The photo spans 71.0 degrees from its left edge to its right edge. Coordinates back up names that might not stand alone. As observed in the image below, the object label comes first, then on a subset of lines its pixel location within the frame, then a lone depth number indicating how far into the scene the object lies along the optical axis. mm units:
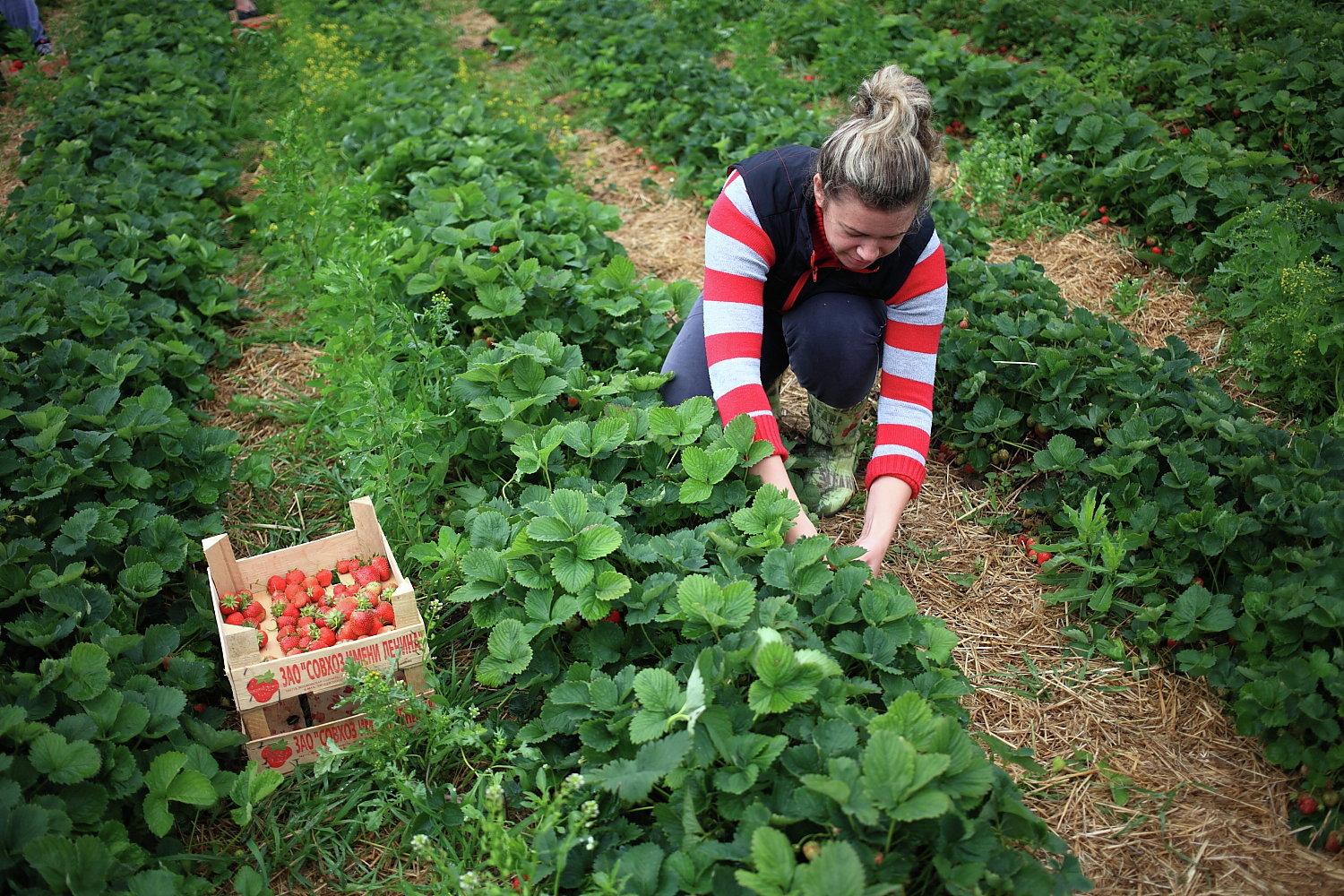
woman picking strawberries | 2604
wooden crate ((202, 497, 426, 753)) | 2316
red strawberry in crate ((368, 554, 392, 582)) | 2717
